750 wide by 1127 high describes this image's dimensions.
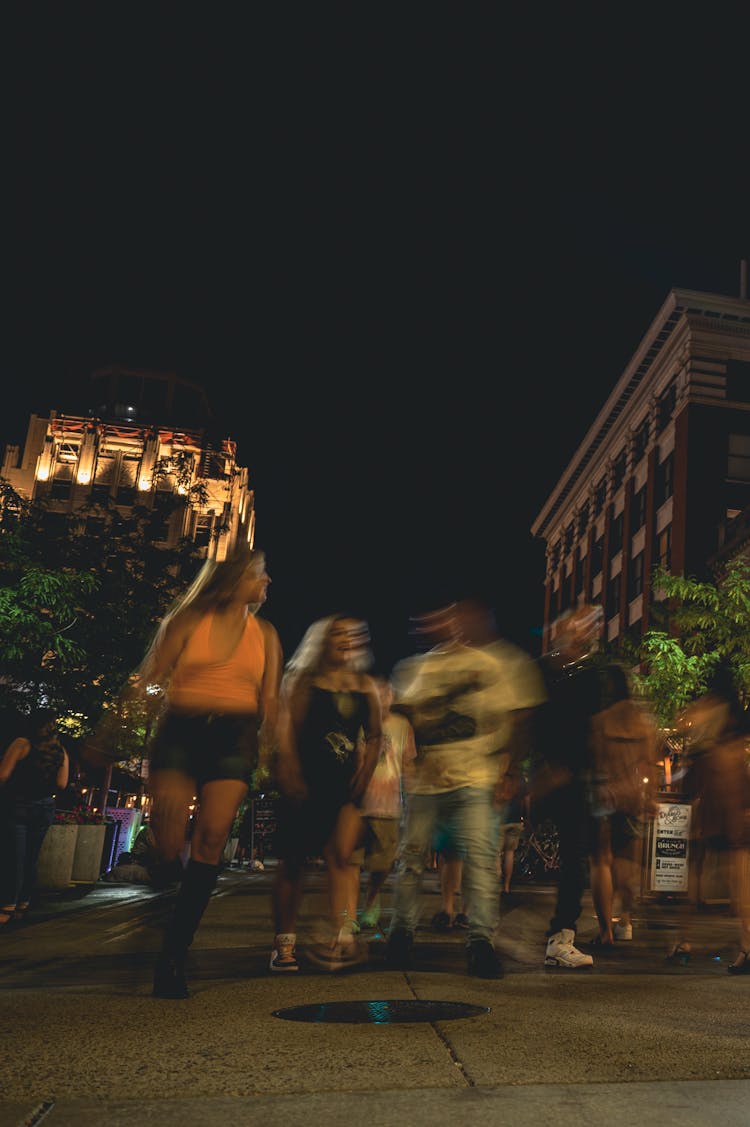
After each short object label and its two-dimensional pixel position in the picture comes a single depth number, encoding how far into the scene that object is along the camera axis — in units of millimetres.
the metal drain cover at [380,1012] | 3584
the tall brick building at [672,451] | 40781
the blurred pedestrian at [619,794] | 6184
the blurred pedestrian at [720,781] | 6094
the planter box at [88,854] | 15266
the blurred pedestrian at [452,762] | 5293
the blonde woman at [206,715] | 4145
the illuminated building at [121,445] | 81188
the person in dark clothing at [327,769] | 5148
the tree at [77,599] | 14969
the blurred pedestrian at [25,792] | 8352
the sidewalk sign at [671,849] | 15250
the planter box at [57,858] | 12453
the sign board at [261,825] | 33175
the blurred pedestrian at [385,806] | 7895
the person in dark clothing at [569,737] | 5840
